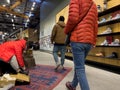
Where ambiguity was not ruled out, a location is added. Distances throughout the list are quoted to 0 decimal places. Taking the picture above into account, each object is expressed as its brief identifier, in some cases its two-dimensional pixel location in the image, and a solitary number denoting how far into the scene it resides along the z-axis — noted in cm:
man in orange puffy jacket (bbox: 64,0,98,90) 106
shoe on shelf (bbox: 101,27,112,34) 251
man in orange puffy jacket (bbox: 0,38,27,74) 147
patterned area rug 148
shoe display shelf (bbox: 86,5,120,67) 234
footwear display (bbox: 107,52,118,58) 233
